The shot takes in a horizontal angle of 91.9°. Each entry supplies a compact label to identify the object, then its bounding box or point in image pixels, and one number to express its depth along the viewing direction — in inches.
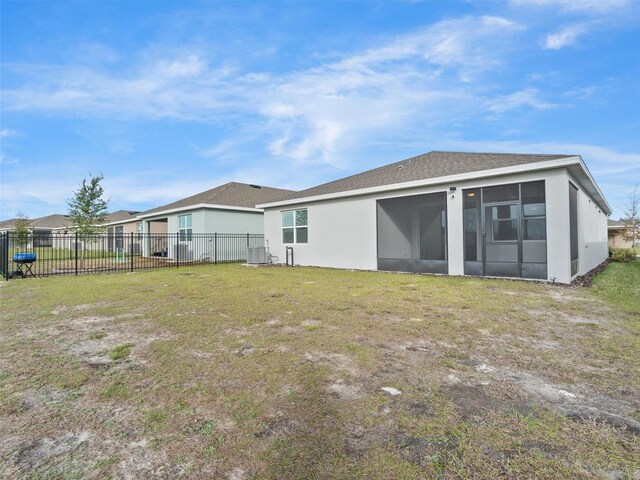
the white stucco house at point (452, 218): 332.2
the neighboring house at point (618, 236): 1103.1
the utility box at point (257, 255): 607.5
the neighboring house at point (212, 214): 705.0
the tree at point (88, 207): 941.2
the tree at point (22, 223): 914.1
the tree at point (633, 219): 1041.0
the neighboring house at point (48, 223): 1439.5
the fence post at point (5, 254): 423.6
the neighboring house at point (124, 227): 1067.9
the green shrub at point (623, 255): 694.5
